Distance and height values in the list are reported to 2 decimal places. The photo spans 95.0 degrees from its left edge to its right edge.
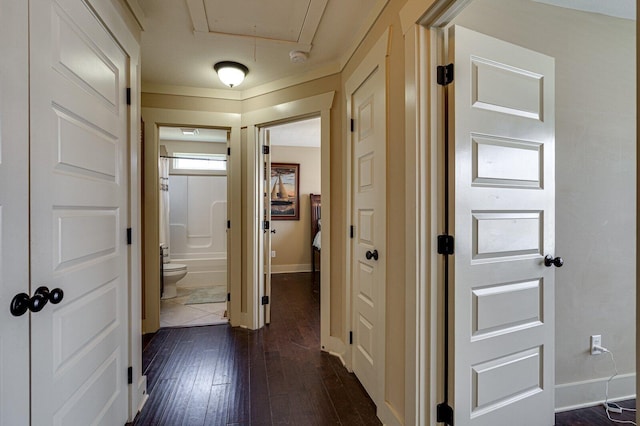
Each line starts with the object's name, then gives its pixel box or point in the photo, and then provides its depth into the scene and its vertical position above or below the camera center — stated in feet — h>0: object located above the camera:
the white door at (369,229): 5.69 -0.35
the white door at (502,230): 4.40 -0.29
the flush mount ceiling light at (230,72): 8.11 +3.91
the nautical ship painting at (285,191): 18.34 +1.35
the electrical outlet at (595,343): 6.09 -2.71
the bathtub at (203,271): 15.28 -3.14
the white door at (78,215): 3.22 -0.03
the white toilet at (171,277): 12.72 -2.81
